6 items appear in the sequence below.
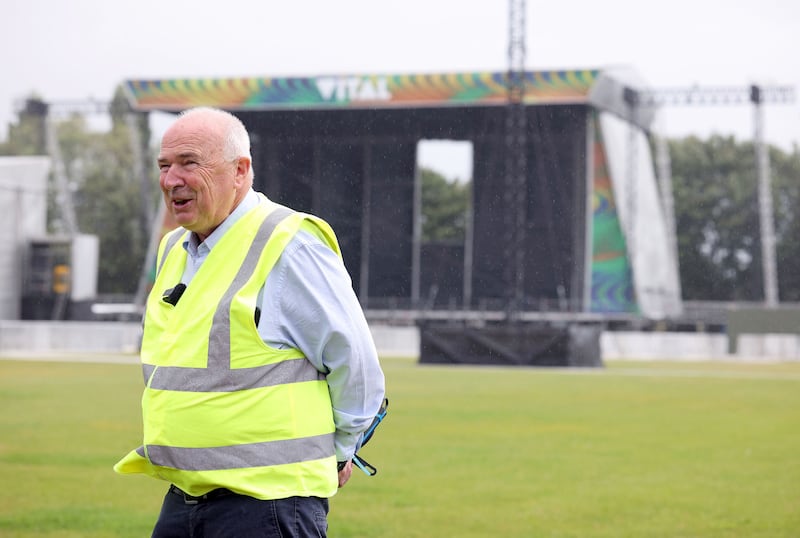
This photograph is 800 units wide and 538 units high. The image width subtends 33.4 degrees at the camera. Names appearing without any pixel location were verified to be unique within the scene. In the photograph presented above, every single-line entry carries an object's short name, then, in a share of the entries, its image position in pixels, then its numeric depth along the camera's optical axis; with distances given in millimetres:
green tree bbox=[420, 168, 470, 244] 71875
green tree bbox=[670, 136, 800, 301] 72938
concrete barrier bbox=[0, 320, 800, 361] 39562
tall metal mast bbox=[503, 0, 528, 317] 35906
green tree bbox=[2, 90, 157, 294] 74062
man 3158
